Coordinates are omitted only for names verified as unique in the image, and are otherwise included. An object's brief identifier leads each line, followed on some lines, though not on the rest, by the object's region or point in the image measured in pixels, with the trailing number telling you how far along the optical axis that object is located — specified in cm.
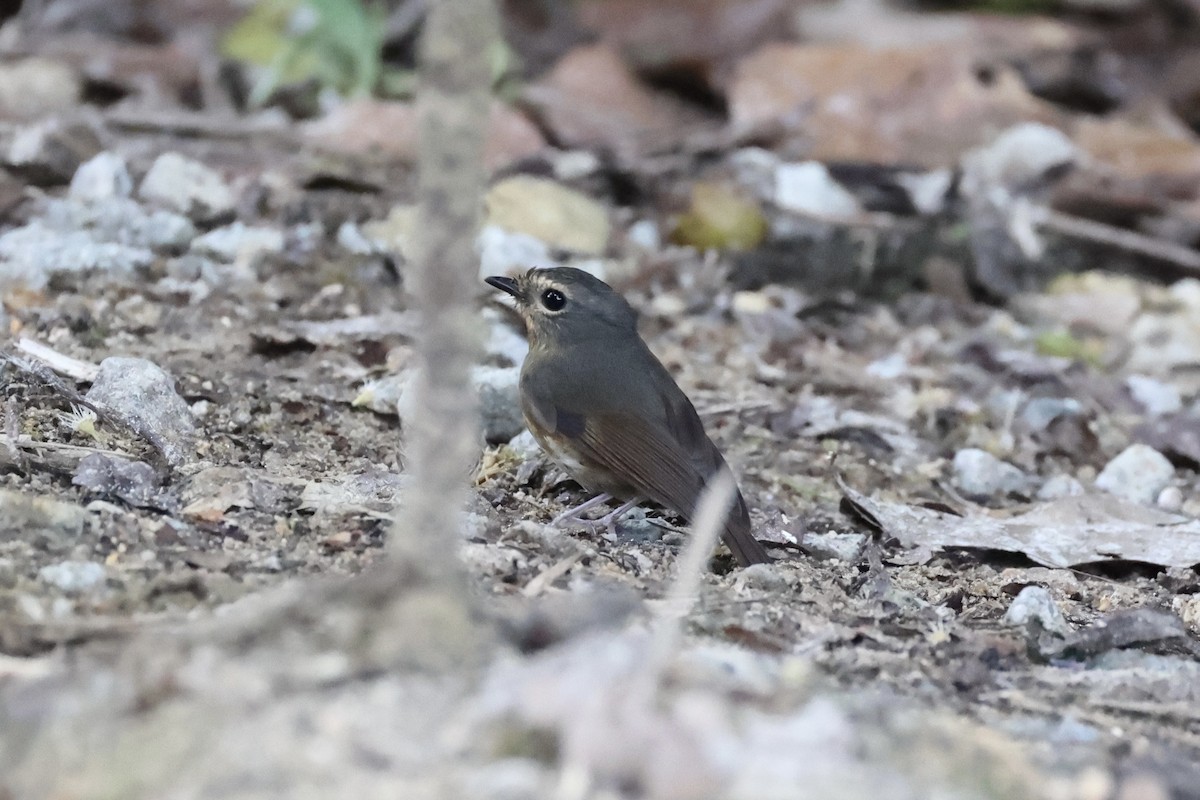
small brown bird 921
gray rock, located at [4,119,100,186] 1266
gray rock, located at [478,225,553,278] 1278
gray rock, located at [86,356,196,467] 830
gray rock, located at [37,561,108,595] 595
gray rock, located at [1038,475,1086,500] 1070
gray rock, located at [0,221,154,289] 1077
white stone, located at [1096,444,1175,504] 1093
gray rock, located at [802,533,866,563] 866
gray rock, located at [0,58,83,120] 1488
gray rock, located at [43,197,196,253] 1187
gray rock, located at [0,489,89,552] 645
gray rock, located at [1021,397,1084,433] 1203
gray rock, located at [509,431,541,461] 991
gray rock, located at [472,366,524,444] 1024
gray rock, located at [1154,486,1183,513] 1066
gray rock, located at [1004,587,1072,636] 750
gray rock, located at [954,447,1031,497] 1070
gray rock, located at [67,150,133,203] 1237
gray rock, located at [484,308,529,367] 1150
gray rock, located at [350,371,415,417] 993
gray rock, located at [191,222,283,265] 1211
